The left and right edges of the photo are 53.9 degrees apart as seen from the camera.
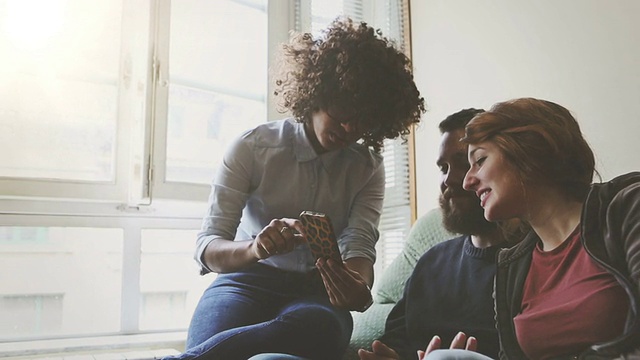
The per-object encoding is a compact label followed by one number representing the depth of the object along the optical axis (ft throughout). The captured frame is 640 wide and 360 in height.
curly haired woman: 4.80
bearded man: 4.61
